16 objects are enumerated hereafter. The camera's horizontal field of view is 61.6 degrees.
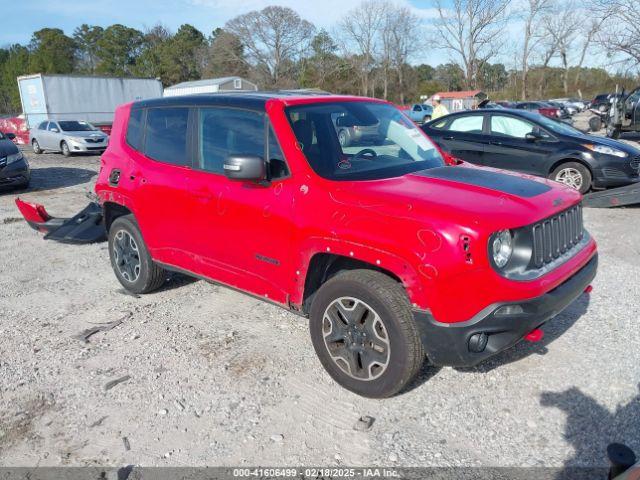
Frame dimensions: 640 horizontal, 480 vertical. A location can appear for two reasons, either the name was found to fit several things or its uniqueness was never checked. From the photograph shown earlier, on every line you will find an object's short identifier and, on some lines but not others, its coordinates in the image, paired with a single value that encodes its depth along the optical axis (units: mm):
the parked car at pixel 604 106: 19930
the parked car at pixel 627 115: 16500
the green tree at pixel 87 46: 77375
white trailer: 24953
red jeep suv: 2926
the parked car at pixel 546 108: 34719
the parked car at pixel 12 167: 11383
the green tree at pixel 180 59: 74438
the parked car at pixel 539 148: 8945
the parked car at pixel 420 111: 37672
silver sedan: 19234
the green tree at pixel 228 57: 70750
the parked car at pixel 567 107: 39159
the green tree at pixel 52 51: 64312
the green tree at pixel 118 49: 75750
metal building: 51844
